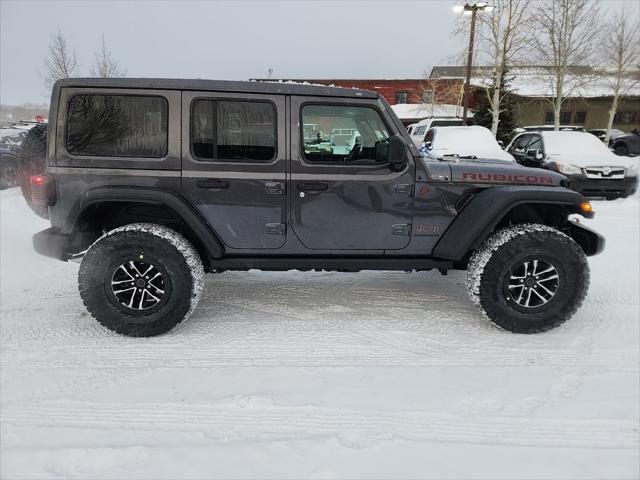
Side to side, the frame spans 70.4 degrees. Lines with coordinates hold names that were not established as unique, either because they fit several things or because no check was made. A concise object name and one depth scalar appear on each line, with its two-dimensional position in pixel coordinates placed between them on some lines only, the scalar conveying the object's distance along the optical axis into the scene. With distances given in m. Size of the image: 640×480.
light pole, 16.56
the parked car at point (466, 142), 10.82
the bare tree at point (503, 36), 17.72
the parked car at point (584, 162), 9.13
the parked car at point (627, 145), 21.56
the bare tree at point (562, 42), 17.88
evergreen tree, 25.12
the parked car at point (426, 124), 17.88
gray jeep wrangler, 3.28
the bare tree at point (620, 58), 20.39
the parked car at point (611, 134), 22.70
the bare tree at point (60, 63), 16.81
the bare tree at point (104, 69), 17.47
